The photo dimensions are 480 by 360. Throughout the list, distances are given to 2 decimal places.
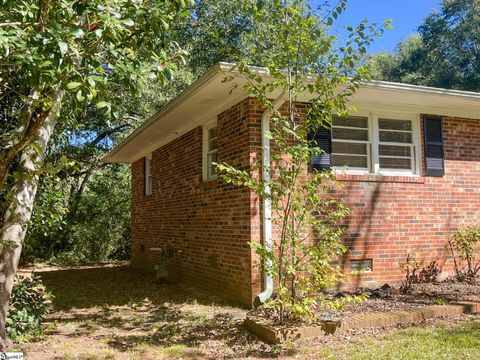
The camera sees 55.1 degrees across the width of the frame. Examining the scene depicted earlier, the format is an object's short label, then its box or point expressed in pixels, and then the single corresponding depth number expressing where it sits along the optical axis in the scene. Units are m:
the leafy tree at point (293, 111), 4.85
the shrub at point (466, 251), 7.75
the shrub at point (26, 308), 5.10
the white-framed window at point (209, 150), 8.48
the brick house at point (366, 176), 6.95
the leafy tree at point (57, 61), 3.07
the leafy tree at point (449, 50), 24.11
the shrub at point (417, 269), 7.55
